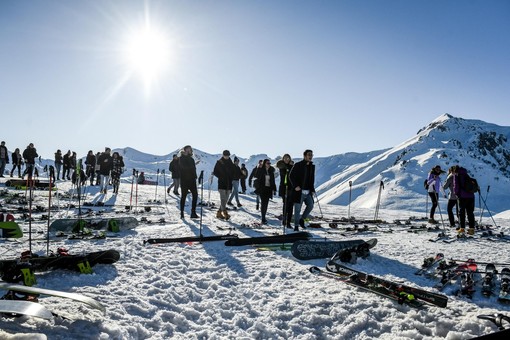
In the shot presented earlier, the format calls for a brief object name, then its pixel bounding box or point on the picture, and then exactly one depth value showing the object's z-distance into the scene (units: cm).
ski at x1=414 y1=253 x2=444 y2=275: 596
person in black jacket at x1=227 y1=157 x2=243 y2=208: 1585
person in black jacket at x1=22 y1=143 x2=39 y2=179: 2159
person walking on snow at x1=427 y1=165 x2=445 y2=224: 1321
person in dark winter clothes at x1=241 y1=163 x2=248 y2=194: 1946
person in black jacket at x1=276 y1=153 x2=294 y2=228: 1052
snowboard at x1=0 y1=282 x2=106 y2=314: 360
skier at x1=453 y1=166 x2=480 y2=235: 1033
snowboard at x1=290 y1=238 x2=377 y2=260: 660
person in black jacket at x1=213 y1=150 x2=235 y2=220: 1168
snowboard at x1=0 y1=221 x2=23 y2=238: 619
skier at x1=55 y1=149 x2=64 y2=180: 2455
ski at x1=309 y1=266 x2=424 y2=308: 435
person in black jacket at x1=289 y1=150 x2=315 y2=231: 1002
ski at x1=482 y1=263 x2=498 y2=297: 468
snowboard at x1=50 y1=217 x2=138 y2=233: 880
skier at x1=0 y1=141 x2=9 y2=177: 2080
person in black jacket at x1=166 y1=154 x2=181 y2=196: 1847
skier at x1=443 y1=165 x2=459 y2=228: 1086
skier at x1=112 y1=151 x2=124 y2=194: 1945
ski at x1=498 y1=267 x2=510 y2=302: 444
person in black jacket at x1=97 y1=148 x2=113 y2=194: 1788
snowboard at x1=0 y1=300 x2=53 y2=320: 308
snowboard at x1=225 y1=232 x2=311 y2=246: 779
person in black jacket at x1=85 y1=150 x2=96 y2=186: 2196
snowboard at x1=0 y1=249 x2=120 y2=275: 450
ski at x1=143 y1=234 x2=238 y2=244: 763
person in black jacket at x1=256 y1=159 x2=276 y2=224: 1153
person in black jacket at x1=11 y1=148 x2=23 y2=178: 2422
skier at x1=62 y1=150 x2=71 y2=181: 2435
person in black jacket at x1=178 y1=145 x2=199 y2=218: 1109
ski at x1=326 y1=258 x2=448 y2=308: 424
